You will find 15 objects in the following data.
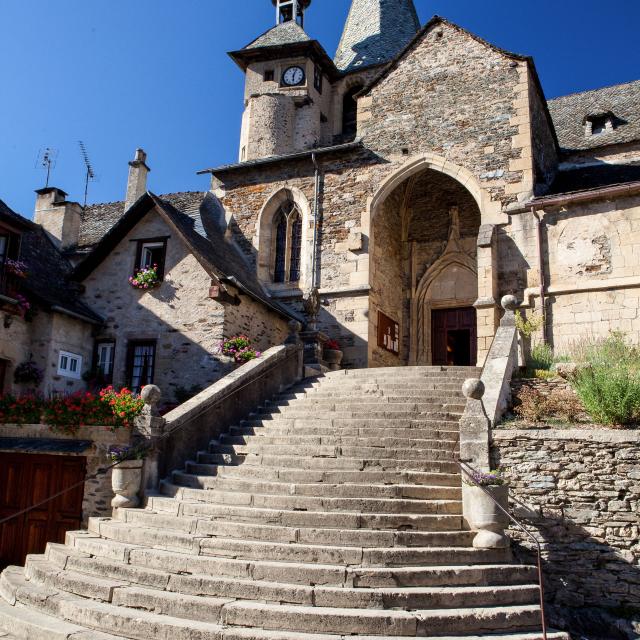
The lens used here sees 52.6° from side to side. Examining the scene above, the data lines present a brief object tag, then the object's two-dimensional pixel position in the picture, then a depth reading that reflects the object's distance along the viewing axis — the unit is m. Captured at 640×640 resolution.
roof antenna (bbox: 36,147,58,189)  21.04
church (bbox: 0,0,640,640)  5.79
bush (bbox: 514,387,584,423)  8.27
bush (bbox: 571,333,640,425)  7.71
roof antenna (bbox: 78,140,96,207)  24.16
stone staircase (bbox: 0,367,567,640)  5.18
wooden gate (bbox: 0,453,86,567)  8.88
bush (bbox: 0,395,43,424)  9.25
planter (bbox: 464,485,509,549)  6.33
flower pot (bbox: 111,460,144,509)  7.70
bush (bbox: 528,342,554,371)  10.33
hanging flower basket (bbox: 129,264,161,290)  14.11
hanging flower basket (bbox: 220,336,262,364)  12.95
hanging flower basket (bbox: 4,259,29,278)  12.32
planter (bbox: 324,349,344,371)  14.18
